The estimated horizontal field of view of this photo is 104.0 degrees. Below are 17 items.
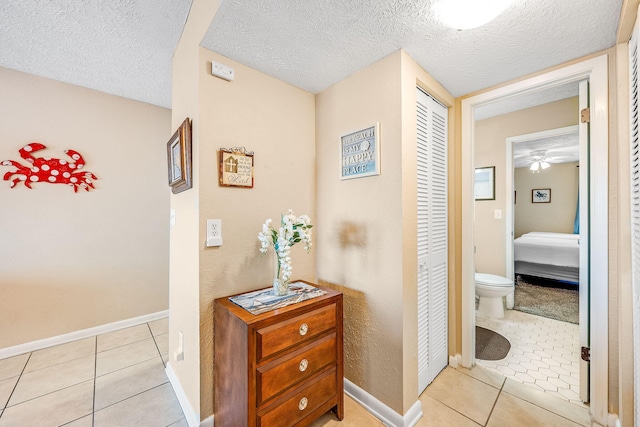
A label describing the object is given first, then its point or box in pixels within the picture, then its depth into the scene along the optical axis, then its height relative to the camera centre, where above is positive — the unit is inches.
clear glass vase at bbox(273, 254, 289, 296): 56.9 -16.8
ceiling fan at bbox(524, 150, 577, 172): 181.9 +41.6
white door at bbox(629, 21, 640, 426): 43.0 +3.0
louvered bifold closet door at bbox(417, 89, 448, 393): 65.7 -7.4
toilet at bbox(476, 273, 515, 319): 103.7 -34.3
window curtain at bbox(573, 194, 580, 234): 221.5 -14.0
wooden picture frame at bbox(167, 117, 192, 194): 56.8 +13.6
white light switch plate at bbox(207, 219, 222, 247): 54.4 -4.3
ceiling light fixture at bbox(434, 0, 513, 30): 42.1 +34.8
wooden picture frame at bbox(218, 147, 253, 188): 55.9 +10.5
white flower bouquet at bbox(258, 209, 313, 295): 55.4 -6.0
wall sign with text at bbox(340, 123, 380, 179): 59.5 +14.9
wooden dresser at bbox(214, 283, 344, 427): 44.3 -29.7
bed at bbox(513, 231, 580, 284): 143.6 -28.4
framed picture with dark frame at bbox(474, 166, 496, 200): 121.3 +13.7
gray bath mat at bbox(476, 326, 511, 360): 82.9 -47.8
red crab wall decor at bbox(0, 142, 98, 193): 83.8 +15.2
